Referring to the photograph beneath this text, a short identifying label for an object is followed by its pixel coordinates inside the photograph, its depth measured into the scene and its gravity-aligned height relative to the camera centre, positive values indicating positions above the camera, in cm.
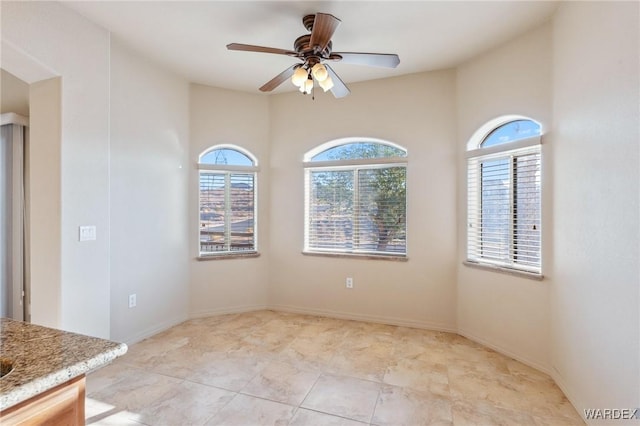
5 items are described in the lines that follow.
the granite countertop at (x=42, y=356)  85 -46
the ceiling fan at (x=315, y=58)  231 +118
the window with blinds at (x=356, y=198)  377 +16
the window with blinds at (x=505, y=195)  279 +15
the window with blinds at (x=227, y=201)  404 +13
